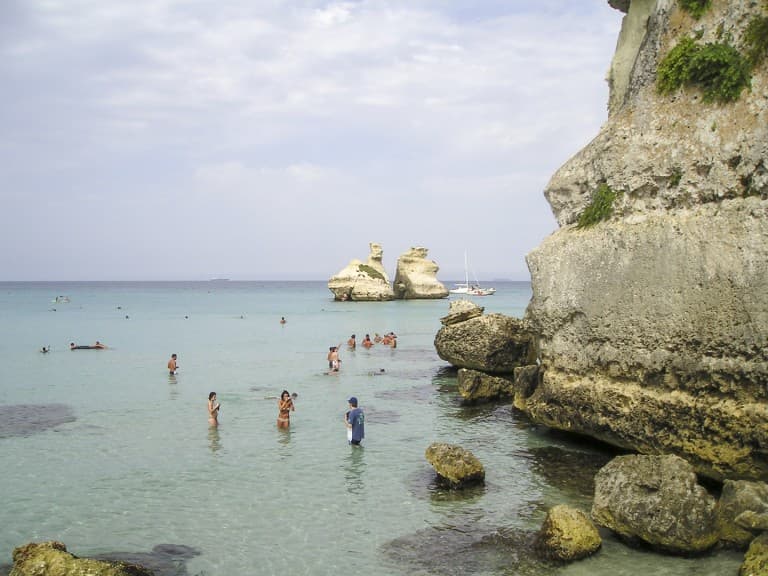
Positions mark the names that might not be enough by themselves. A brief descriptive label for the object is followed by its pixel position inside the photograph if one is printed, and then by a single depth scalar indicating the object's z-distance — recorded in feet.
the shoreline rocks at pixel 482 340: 89.40
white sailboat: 445.37
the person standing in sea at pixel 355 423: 60.59
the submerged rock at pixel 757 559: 30.99
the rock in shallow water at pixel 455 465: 48.26
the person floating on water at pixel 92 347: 144.46
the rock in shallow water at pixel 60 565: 30.73
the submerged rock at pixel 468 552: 35.29
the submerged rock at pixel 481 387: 80.12
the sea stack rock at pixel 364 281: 347.97
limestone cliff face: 41.91
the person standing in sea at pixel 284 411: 68.95
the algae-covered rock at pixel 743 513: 34.91
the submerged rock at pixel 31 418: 68.80
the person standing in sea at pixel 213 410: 69.92
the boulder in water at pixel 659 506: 35.63
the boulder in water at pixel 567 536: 35.60
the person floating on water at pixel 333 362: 109.91
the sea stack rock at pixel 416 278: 358.04
